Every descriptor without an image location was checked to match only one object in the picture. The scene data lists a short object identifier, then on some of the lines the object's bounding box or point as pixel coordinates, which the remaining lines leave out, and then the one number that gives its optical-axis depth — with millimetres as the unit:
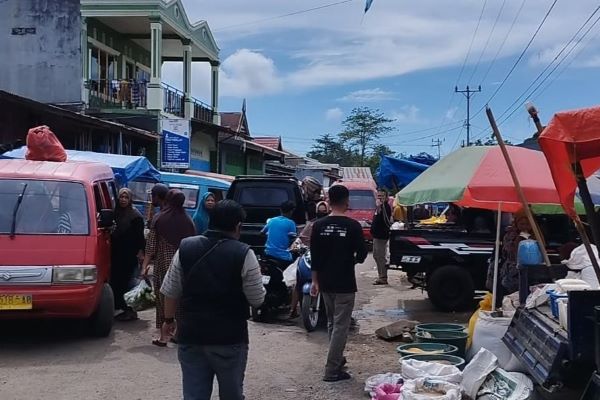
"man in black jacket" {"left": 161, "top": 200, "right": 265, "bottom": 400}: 4203
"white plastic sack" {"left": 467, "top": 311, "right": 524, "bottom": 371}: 6309
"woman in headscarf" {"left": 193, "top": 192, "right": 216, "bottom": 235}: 11992
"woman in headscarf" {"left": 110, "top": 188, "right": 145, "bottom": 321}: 9289
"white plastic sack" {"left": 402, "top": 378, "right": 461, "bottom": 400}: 5617
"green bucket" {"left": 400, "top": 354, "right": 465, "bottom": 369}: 6441
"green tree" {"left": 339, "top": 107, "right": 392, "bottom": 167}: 72625
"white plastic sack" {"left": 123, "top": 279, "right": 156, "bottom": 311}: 8688
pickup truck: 10812
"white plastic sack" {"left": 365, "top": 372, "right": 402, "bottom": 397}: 6277
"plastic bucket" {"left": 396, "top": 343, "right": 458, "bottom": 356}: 6789
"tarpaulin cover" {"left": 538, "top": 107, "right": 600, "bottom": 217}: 4059
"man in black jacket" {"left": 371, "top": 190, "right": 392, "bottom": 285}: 14055
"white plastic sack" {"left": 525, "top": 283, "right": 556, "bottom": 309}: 5551
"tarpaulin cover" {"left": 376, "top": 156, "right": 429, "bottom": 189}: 14594
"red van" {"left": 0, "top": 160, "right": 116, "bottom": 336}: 7445
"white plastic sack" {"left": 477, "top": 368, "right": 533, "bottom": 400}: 5398
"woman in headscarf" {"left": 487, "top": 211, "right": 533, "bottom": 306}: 8010
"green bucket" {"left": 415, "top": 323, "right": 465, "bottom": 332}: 7434
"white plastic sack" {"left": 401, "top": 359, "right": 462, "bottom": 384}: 6012
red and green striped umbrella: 7578
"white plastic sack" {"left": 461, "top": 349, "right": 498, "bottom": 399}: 5789
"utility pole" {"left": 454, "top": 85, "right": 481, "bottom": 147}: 58784
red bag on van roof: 9078
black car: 11938
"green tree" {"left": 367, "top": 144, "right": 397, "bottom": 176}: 71250
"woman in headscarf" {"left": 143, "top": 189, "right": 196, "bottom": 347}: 8070
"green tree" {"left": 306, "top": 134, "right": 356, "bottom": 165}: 76938
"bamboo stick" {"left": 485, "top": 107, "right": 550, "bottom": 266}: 6914
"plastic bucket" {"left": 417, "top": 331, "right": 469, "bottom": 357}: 7066
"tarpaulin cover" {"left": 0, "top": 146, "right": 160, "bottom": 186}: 12789
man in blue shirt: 9836
